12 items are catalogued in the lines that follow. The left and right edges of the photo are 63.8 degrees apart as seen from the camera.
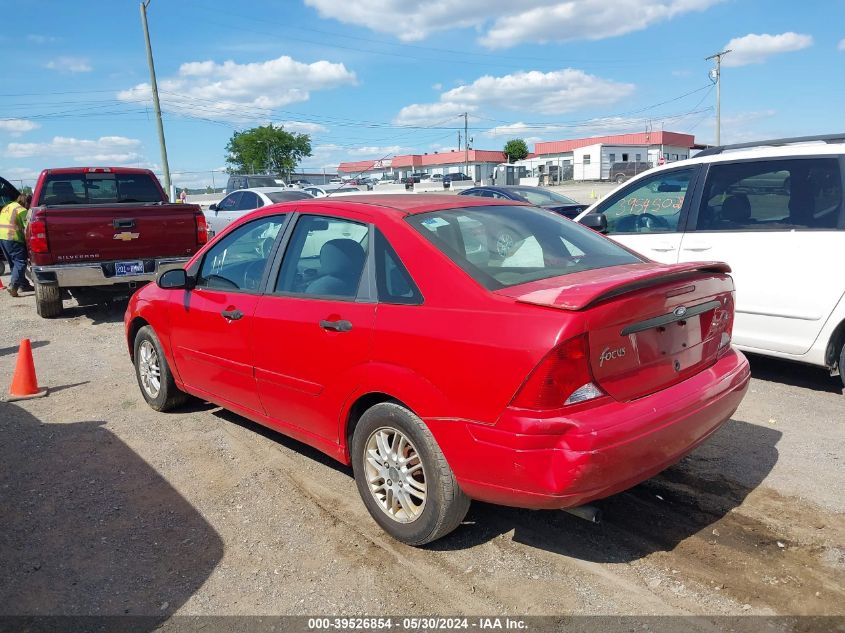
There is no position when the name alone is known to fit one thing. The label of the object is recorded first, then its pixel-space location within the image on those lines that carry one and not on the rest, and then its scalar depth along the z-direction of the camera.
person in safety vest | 11.67
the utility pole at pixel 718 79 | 48.53
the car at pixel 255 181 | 26.17
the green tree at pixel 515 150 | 93.43
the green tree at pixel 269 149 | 74.82
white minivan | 5.11
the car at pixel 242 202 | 16.23
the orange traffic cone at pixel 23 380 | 6.03
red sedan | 2.72
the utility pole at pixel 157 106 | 23.33
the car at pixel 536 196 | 13.84
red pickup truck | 8.63
